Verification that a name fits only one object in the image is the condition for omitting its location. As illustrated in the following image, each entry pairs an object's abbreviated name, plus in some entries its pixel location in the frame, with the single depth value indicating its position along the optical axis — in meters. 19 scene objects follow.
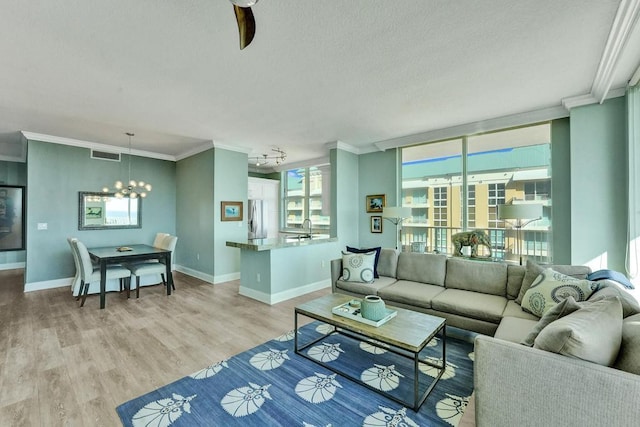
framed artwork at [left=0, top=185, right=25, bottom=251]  5.70
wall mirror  5.32
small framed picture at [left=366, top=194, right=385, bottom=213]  5.62
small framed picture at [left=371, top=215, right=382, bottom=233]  5.63
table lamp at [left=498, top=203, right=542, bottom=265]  3.14
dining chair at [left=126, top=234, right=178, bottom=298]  4.41
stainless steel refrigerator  7.36
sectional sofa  1.13
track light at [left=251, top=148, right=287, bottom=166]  6.07
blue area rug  1.82
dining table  3.98
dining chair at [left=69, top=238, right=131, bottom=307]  3.95
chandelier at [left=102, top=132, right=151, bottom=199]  4.89
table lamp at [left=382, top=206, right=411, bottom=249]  4.34
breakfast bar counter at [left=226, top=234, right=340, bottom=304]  4.17
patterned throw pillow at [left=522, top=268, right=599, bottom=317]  2.21
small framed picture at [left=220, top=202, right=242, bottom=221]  5.48
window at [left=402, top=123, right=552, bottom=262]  4.07
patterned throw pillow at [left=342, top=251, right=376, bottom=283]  3.61
